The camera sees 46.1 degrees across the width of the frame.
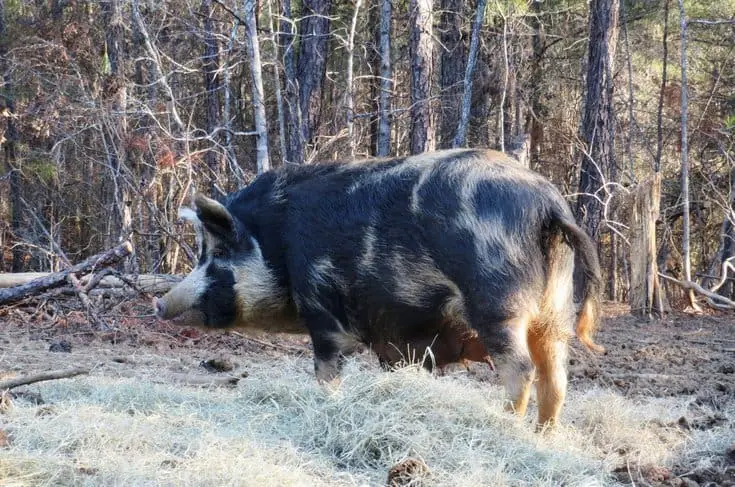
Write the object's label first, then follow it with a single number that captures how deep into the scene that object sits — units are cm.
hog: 451
